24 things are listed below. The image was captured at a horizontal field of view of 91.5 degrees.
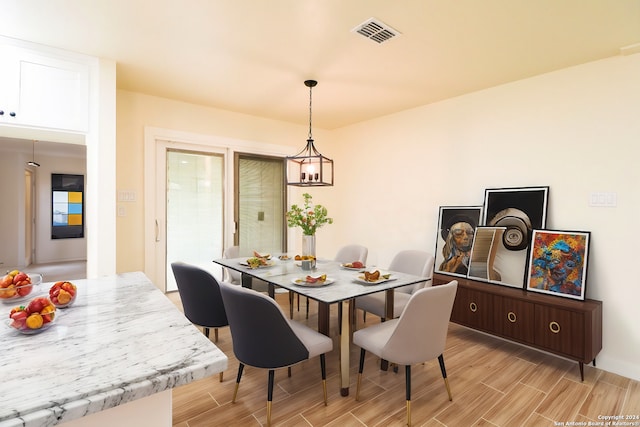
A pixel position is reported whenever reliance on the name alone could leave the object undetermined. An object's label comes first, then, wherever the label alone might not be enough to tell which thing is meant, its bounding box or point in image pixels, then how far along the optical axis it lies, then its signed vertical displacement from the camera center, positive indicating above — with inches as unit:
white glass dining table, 83.1 -21.4
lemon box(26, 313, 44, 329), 42.3 -15.5
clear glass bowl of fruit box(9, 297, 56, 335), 42.3 -15.0
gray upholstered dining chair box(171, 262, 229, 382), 91.9 -25.7
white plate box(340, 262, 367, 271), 112.1 -20.7
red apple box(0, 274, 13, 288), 57.1 -13.4
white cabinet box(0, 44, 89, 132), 95.0 +38.2
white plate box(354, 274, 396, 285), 91.2 -20.7
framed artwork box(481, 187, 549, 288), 115.9 -3.8
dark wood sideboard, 93.8 -35.5
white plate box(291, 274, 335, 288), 88.4 -20.8
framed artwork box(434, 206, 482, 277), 132.8 -11.4
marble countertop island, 28.9 -17.7
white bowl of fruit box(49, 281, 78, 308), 52.6 -14.7
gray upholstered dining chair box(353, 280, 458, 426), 70.1 -28.5
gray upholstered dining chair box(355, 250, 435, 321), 108.9 -29.9
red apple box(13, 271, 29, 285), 58.5 -13.1
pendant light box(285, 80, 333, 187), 110.4 +14.9
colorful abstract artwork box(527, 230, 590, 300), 103.1 -17.5
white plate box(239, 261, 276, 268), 114.9 -20.3
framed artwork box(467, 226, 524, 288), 122.2 -17.9
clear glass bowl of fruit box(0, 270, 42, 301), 56.3 -14.4
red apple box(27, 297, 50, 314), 44.3 -14.0
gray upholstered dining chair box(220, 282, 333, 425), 67.7 -28.0
